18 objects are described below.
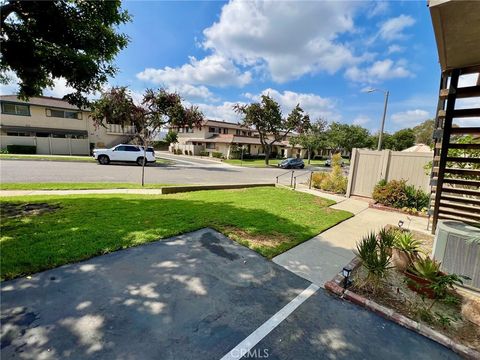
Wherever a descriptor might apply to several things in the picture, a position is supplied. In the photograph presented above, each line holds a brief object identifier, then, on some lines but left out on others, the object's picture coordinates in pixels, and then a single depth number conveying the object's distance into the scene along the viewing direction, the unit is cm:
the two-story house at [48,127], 2569
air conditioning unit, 374
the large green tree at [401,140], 6203
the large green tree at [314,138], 4312
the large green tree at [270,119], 3116
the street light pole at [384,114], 1485
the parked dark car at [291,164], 3053
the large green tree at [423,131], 6159
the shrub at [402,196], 909
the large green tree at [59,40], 485
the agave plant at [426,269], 359
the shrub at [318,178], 1384
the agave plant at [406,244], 435
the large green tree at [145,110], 2097
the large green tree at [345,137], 4800
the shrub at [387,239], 443
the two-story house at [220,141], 4162
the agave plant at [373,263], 367
